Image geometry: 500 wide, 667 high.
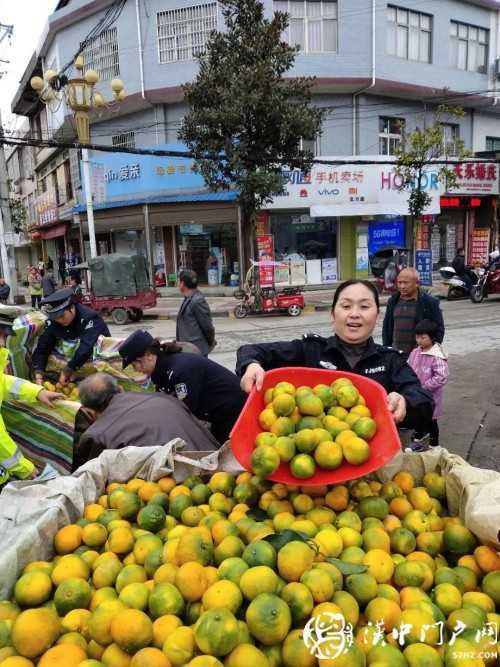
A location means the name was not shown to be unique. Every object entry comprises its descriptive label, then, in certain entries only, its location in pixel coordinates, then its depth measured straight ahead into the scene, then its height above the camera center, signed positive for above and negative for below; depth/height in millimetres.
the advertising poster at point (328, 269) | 20047 -508
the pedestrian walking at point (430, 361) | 4586 -1005
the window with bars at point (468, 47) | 21516 +8910
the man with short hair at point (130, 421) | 2871 -939
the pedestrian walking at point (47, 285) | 16953 -597
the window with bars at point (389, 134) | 20266 +4865
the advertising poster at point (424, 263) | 18688 -401
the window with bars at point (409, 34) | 19547 +8712
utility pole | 17125 +1756
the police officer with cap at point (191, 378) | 3453 -823
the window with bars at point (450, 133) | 21883 +5259
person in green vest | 3029 -856
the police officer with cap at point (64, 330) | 4562 -592
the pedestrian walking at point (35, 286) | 18094 -652
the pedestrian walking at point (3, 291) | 14523 -632
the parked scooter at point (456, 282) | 16250 -1012
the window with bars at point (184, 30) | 18047 +8469
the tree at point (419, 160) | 16562 +3139
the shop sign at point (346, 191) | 18703 +2443
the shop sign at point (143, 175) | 18688 +3389
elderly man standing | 4969 -591
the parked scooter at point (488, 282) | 15219 -991
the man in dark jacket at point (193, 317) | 5770 -638
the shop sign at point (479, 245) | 23047 +232
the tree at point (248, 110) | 12789 +3897
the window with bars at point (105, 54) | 19797 +8534
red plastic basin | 1911 -699
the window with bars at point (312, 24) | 18188 +8521
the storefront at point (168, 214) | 18688 +1853
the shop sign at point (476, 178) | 21428 +3120
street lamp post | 13836 +4953
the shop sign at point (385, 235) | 20328 +780
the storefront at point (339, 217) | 18859 +1526
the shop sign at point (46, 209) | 27125 +3394
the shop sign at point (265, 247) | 18562 +431
